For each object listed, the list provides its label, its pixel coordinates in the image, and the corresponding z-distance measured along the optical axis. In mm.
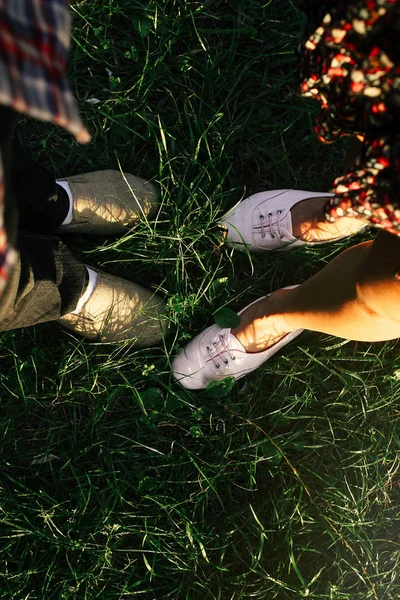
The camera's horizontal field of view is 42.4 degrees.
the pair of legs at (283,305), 1339
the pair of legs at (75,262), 1406
